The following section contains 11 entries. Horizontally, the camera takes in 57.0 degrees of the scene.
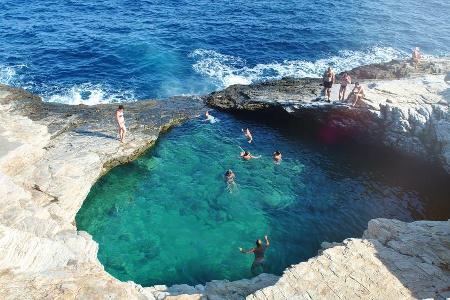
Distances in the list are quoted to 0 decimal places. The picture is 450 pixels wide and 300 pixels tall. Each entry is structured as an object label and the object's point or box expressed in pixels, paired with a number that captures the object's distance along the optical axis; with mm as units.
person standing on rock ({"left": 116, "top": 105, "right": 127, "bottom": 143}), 28516
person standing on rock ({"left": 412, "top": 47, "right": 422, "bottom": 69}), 37775
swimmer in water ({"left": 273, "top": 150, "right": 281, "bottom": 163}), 30119
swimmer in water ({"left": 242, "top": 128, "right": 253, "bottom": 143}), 32219
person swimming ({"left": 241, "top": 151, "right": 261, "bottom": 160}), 30375
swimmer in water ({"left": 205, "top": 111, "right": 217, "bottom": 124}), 34719
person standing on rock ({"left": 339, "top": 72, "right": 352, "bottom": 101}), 30573
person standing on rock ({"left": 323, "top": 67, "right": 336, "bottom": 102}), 31422
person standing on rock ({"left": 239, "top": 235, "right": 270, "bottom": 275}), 22125
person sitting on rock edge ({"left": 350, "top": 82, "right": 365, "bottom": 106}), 29922
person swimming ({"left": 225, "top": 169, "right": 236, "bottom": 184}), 28109
